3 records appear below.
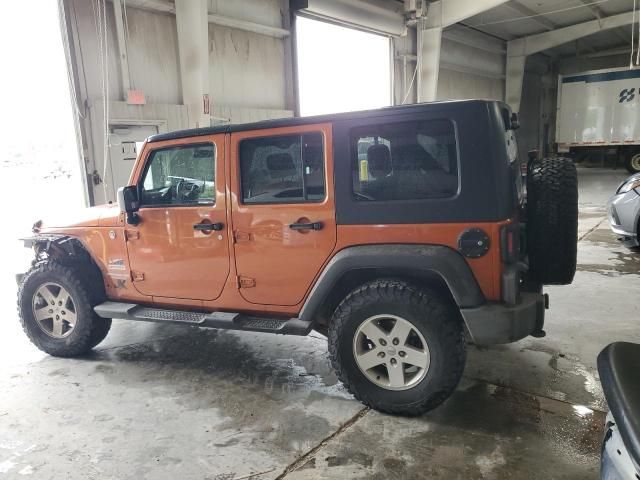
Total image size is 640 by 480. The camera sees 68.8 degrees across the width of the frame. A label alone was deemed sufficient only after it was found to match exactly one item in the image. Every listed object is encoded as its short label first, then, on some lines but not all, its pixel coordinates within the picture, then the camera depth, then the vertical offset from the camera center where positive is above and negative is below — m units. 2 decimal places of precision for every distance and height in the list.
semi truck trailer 15.95 +1.25
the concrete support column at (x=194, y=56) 7.47 +1.70
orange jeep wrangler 2.47 -0.47
